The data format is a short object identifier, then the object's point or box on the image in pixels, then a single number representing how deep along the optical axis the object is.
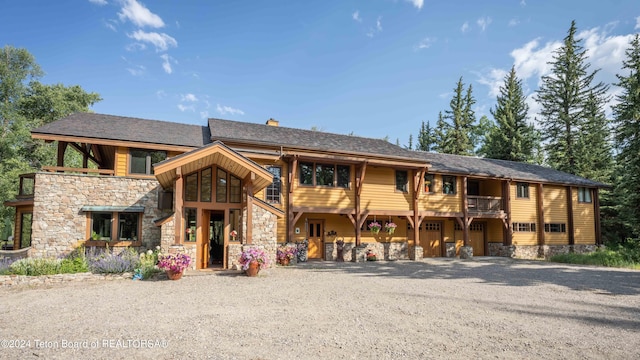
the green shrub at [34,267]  9.55
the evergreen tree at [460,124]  34.34
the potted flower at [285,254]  13.95
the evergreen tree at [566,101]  29.41
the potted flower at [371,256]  16.69
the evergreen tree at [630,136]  19.19
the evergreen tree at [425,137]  40.31
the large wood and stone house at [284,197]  11.91
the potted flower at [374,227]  16.73
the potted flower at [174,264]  9.67
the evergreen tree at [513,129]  30.73
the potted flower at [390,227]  17.09
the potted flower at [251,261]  10.44
